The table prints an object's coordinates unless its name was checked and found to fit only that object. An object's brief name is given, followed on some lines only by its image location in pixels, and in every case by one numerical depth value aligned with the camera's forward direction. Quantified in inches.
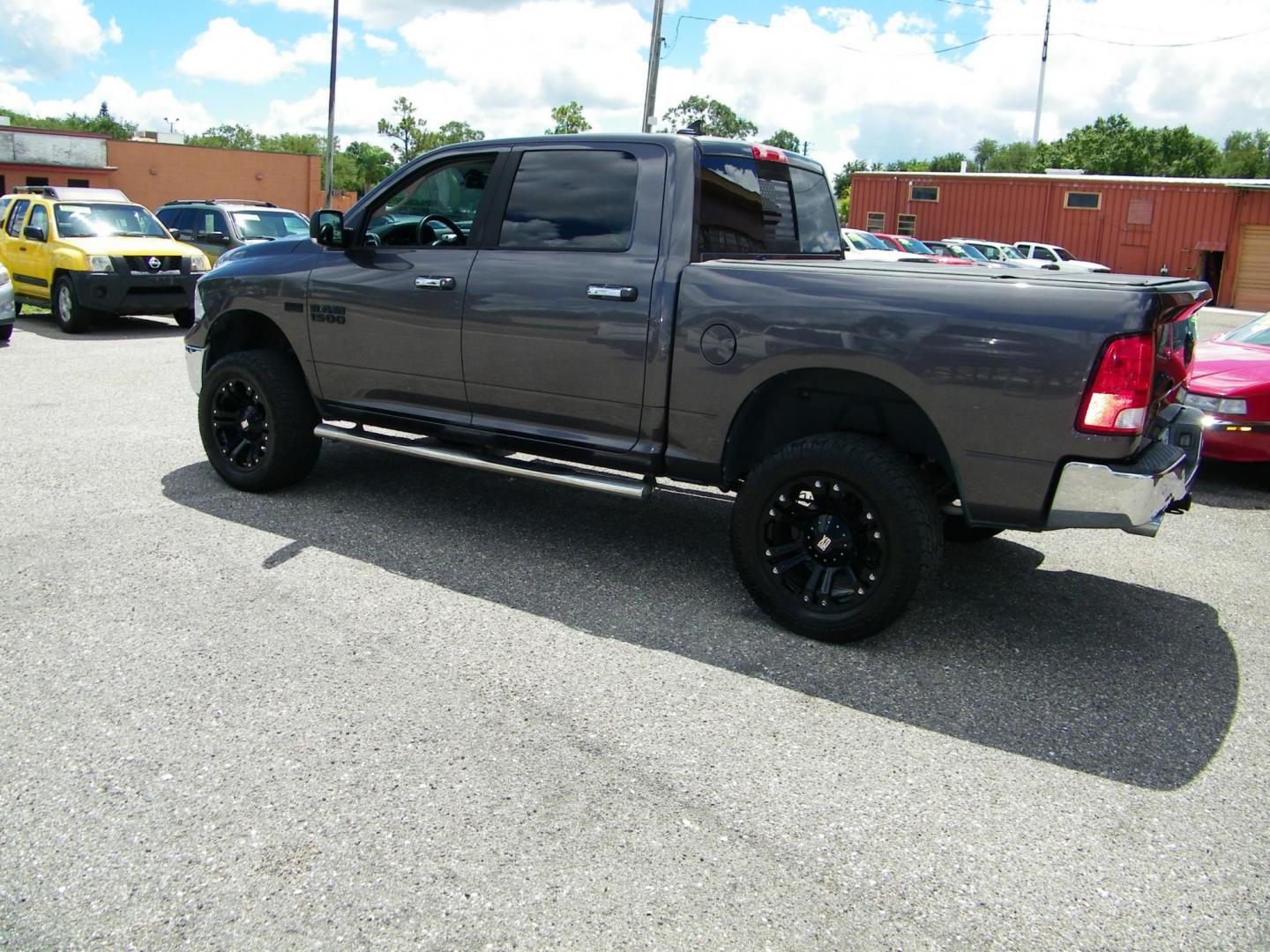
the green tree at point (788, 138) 2886.8
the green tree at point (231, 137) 5310.0
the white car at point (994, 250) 1194.0
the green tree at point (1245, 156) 4229.8
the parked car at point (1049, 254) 1256.6
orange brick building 1839.3
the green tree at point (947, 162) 4206.9
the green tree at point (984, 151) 5644.7
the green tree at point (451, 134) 2605.8
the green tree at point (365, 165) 3659.0
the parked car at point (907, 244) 1070.4
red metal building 1496.1
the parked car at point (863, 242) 936.3
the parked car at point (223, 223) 648.4
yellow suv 536.1
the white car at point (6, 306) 474.0
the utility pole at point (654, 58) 852.6
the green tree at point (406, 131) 2539.4
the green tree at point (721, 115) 2805.1
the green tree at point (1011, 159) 4987.7
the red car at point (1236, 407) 275.7
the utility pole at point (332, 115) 1209.1
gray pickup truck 146.8
